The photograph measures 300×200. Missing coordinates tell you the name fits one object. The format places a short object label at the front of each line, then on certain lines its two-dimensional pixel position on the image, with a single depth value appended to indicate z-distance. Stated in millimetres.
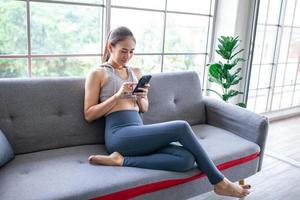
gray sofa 1412
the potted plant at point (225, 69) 2846
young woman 1628
